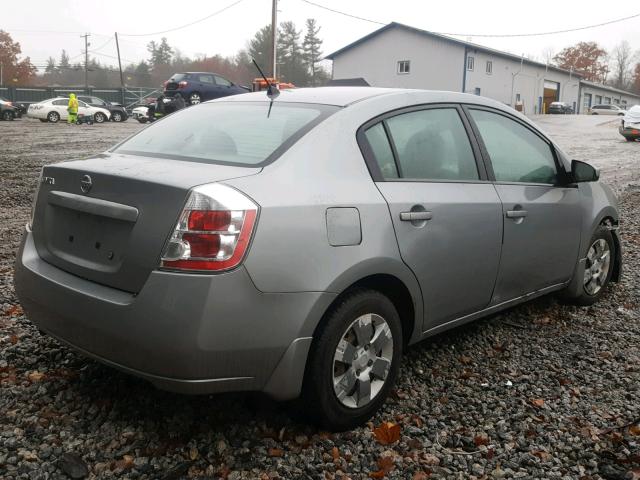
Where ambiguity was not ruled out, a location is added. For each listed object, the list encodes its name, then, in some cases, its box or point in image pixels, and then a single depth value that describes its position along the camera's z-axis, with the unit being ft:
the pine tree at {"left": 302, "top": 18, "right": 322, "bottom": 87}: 316.19
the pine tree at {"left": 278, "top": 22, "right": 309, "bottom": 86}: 283.38
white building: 169.99
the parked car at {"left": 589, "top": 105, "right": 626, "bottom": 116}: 201.21
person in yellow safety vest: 99.54
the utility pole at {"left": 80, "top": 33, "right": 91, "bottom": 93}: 259.10
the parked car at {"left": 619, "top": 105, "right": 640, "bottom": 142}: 82.28
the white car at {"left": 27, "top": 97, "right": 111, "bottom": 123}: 106.32
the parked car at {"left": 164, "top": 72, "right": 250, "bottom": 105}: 88.38
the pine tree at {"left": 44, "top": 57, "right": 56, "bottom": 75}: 287.89
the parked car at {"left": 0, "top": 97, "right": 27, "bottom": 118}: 107.54
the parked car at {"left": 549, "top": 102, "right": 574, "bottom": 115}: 189.57
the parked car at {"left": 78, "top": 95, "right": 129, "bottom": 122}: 119.14
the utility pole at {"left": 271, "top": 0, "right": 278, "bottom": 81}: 101.19
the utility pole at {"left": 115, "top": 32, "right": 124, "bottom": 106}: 180.05
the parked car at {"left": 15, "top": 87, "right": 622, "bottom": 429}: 8.05
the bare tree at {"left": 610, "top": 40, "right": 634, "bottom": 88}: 388.08
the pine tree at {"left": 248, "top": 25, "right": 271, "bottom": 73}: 301.26
